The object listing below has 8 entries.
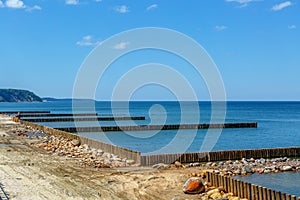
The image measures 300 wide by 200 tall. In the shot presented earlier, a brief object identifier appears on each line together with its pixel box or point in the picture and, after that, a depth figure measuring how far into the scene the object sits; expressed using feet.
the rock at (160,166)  74.54
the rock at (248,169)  77.15
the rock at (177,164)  76.86
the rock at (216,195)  51.76
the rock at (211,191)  53.31
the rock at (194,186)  54.80
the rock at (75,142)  110.52
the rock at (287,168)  80.74
